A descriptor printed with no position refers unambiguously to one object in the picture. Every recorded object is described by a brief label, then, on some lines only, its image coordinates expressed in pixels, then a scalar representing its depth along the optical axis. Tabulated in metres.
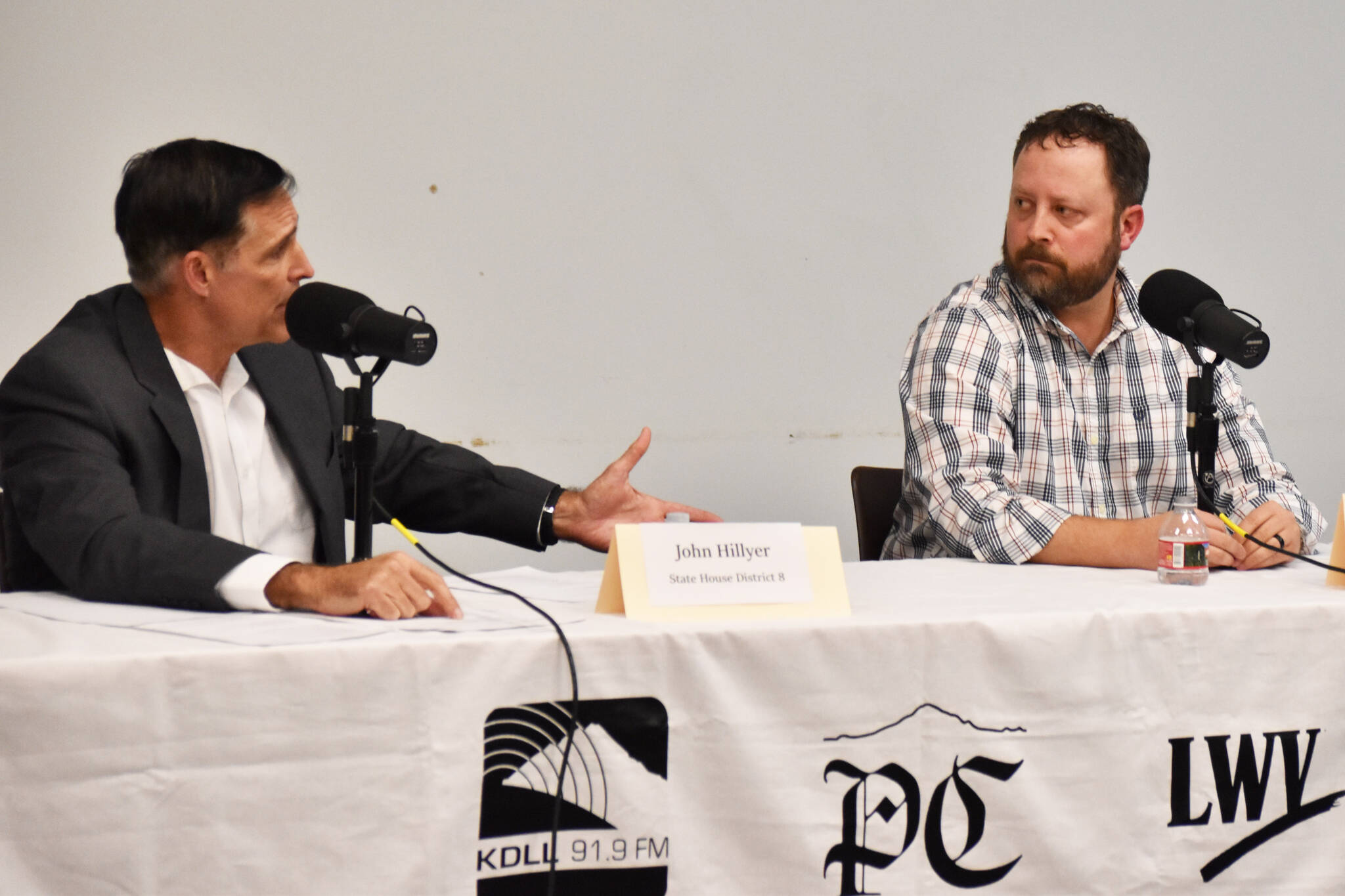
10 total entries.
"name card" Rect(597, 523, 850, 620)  4.41
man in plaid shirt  5.06
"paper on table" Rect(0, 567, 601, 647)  4.31
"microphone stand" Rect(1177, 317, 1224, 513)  4.71
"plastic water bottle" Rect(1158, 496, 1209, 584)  4.66
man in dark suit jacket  4.43
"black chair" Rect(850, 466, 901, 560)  5.26
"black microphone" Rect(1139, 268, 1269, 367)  4.63
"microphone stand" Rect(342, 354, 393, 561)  4.47
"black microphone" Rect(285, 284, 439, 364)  4.43
